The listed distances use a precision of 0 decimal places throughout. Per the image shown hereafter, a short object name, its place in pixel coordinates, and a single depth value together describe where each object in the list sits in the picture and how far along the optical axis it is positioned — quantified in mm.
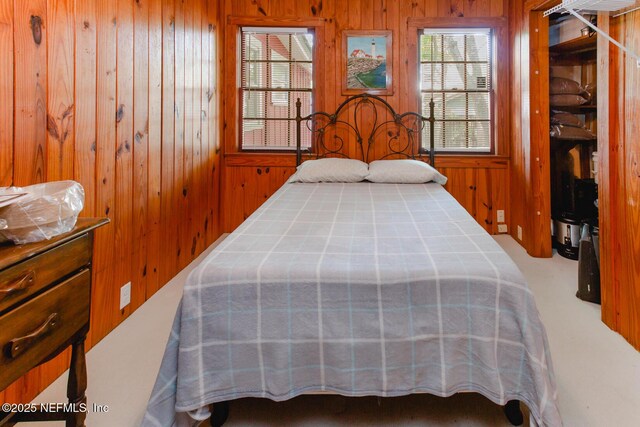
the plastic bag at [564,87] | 3086
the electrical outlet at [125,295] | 1998
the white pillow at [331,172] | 2975
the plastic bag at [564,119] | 3076
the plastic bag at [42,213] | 882
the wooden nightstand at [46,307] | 820
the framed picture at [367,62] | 3520
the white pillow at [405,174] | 2894
